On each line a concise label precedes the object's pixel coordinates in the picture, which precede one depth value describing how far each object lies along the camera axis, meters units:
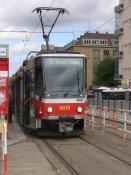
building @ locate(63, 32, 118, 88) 118.66
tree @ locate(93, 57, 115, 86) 95.58
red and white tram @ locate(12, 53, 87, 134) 14.56
